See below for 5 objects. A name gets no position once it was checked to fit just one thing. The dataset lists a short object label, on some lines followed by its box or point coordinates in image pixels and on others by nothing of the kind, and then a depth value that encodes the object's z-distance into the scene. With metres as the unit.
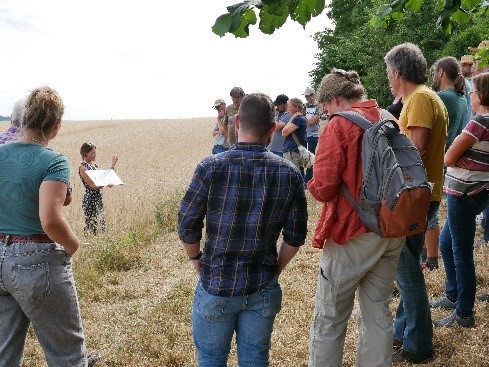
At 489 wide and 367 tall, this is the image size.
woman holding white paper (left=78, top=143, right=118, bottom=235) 8.20
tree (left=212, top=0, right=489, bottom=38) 2.38
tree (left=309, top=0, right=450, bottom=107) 21.47
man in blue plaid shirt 2.49
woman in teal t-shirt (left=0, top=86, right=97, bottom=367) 2.66
